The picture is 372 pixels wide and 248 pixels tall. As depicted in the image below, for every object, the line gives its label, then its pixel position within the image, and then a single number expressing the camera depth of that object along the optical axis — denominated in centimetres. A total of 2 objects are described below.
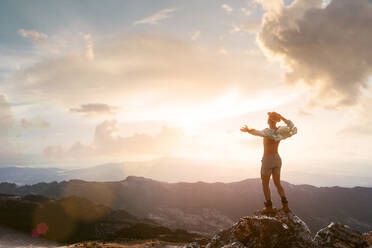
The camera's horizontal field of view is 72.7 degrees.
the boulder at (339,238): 809
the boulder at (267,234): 812
